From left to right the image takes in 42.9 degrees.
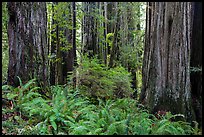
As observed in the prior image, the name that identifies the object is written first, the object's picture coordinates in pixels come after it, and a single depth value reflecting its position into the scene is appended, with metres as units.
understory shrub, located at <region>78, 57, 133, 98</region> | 7.71
